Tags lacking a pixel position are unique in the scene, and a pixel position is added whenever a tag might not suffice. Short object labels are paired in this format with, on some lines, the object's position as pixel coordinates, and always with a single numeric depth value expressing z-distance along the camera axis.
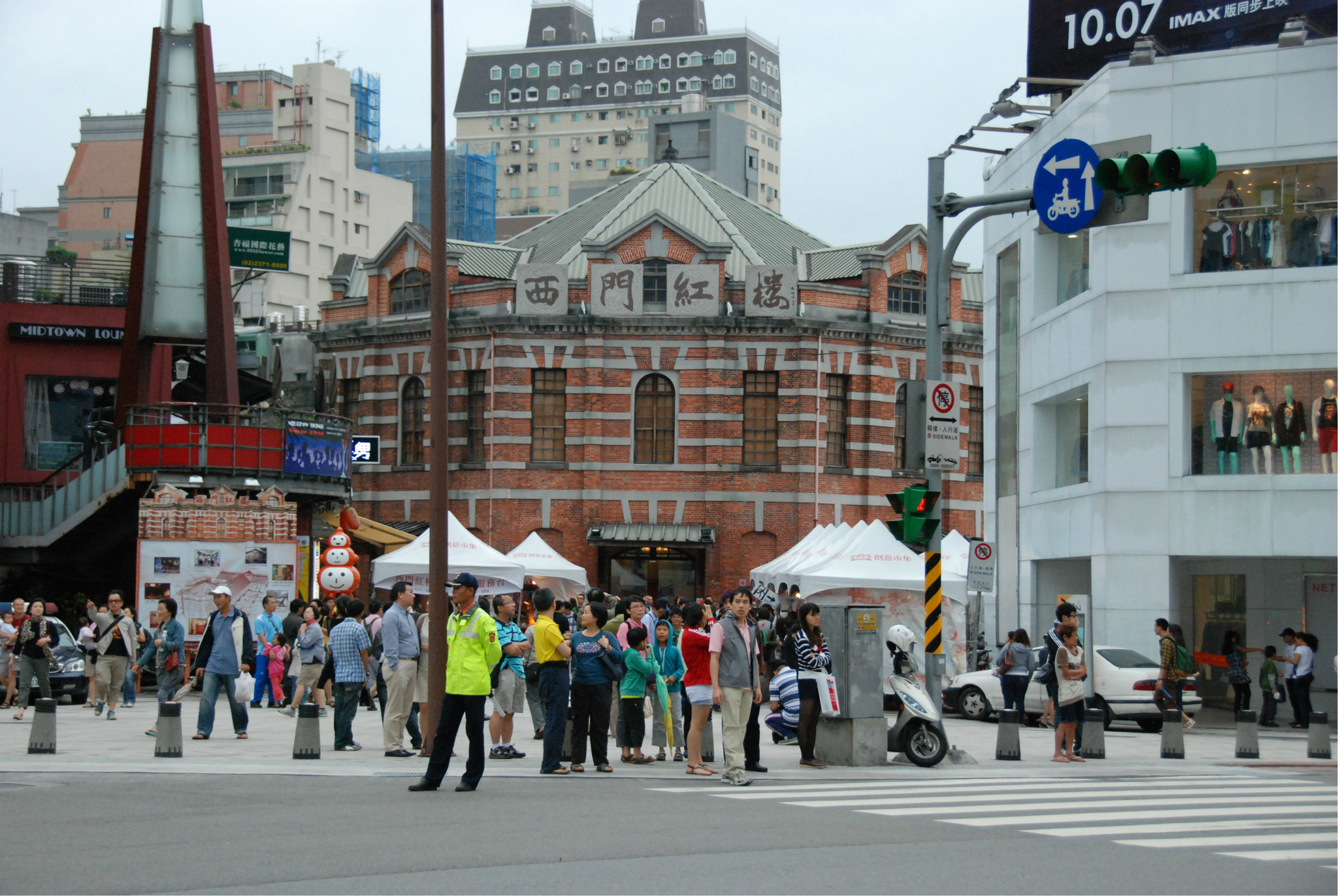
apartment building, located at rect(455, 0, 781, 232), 132.38
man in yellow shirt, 14.87
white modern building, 24.20
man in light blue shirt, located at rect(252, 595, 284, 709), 22.99
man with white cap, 18.20
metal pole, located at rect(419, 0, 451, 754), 15.95
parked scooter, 16.55
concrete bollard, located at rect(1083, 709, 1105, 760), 17.98
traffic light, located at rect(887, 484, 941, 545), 16.84
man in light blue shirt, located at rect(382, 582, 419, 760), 16.39
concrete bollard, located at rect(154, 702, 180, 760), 16.25
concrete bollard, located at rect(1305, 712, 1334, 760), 18.53
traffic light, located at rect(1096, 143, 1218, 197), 13.20
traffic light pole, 17.14
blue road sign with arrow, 15.54
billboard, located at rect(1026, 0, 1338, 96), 25.62
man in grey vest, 15.02
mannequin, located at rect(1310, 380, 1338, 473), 23.97
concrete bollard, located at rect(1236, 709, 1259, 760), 18.38
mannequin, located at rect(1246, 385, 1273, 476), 24.42
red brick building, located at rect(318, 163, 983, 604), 41.53
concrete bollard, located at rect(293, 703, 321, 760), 16.14
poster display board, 27.22
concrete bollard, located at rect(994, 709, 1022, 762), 17.72
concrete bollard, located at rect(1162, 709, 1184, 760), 18.20
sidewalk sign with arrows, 17.19
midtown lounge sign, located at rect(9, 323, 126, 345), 38.09
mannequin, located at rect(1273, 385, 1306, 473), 24.22
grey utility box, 16.31
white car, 22.45
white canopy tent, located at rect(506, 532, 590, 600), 34.19
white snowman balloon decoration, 27.26
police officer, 13.23
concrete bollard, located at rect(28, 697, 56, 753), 16.52
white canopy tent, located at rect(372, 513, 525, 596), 30.91
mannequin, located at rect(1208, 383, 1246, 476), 24.69
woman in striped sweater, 16.17
